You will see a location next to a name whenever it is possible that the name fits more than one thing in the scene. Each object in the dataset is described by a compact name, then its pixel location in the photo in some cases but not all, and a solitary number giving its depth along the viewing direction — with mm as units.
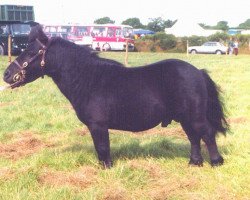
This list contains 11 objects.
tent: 83250
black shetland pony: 5535
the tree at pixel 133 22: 126275
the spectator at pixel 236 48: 45781
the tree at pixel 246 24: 159750
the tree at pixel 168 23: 116350
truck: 31547
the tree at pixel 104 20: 127125
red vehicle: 50094
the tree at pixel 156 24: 112531
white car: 50031
